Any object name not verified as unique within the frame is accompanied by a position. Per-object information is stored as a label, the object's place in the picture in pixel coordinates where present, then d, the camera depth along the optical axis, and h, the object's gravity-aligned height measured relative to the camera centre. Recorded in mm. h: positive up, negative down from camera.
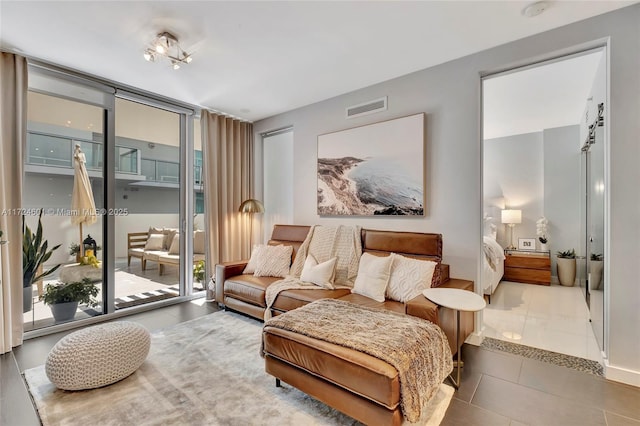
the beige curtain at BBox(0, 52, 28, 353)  2668 +233
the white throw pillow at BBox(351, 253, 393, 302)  2703 -644
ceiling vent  3466 +1274
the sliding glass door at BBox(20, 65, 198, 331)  3131 +256
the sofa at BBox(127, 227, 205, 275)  3848 -500
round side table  2014 -660
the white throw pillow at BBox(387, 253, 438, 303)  2586 -618
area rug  1782 -1274
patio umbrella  3309 +188
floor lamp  4457 +61
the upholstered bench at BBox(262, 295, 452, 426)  1544 -870
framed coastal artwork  3191 +501
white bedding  3865 -794
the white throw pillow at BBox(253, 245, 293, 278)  3602 -644
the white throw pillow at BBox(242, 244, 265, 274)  3743 -658
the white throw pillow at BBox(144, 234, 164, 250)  4000 -435
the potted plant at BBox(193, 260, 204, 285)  4492 -945
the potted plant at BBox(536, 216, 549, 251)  5293 -399
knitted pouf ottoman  2012 -1049
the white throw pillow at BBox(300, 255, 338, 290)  3075 -677
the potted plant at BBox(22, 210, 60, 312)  2965 -499
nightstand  4949 -992
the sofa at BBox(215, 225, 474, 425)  1549 -895
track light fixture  2504 +1478
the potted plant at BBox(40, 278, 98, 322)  3193 -965
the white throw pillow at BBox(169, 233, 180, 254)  4242 -499
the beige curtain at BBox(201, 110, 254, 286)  4328 +443
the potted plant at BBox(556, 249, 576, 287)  4852 -973
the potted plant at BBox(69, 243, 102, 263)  3329 -455
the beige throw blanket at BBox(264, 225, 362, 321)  3086 -508
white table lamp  5457 -126
